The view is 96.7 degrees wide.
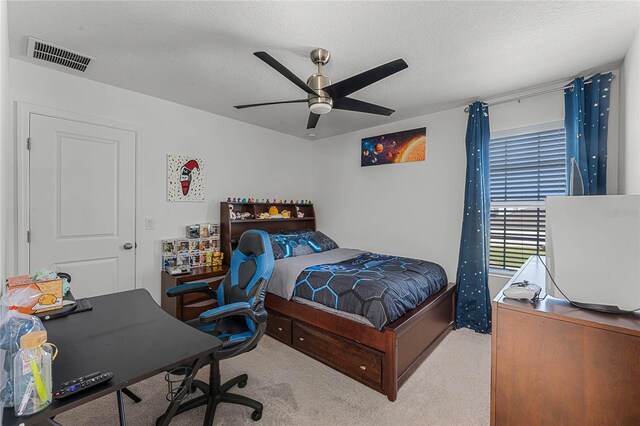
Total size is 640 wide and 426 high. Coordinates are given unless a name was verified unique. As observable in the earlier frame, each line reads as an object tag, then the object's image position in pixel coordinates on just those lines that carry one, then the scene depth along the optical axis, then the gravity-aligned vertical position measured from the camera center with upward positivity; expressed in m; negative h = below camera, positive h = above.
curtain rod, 2.60 +1.17
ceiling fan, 1.87 +0.91
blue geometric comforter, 2.19 -0.66
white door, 2.49 +0.05
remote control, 0.88 -0.57
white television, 1.16 -0.16
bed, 2.12 -1.00
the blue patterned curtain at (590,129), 2.41 +0.72
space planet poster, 3.67 +0.87
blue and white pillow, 3.44 -0.44
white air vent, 2.14 +1.22
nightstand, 2.88 -0.93
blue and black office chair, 1.72 -0.67
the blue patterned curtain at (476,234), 3.04 -0.25
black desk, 0.94 -0.58
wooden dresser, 1.09 -0.64
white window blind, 2.84 +0.26
